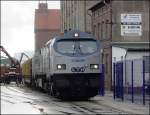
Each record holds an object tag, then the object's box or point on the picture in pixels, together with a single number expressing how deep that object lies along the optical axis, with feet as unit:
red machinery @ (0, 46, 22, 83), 189.16
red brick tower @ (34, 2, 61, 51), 458.91
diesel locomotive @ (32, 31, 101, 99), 91.56
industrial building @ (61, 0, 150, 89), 154.92
